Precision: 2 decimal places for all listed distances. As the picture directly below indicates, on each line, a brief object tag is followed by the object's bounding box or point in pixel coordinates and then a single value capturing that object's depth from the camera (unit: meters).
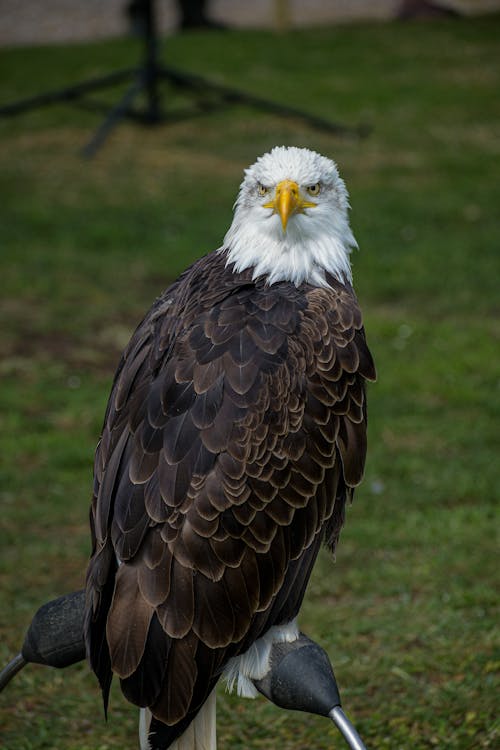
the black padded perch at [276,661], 6.43
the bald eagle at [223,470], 6.67
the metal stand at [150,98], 26.69
